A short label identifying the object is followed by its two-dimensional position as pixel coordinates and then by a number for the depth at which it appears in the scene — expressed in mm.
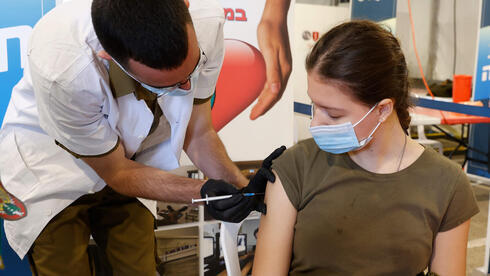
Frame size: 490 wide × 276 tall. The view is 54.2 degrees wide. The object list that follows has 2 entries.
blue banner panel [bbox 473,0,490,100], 3176
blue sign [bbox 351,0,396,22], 5281
